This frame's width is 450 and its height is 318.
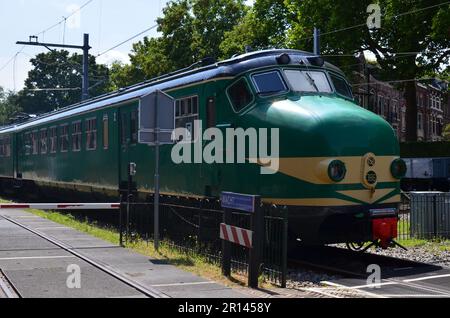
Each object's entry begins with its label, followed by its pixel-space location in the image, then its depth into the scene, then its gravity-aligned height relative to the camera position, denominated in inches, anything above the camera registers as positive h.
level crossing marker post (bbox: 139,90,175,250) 436.5 +36.6
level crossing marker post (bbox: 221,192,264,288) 325.1 -30.0
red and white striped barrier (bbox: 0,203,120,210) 502.0 -27.2
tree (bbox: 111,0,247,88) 1736.0 +402.2
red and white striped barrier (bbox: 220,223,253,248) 333.1 -34.1
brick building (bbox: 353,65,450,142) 2549.2 +285.3
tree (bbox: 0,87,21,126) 3650.6 +413.6
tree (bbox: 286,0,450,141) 1230.3 +294.3
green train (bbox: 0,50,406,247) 378.0 +16.6
